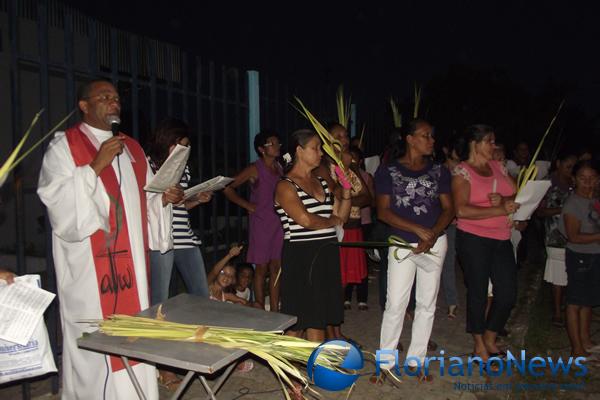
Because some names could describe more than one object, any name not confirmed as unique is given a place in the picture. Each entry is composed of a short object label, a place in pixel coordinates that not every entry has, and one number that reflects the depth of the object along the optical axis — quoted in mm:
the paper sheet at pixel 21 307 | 2496
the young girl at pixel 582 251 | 4777
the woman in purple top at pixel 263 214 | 5750
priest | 3092
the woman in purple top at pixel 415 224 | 4293
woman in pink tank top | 4555
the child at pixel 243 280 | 5605
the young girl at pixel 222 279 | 5145
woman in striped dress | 4035
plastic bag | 2570
